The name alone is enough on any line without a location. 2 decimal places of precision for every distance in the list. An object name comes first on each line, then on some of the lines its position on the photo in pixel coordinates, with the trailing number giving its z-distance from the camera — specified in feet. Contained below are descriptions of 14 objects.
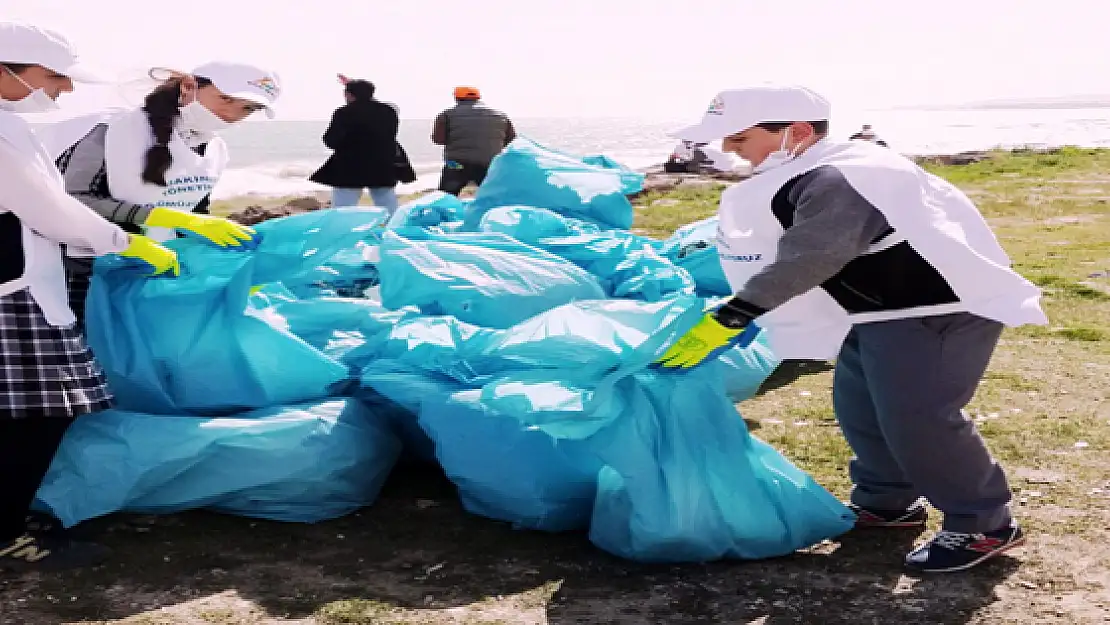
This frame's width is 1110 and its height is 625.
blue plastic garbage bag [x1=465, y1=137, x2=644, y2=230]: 14.46
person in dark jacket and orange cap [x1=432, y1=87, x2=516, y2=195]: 22.26
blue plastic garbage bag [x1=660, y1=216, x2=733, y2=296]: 13.26
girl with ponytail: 8.98
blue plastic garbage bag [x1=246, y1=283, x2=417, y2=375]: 10.02
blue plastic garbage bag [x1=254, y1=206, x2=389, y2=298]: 9.93
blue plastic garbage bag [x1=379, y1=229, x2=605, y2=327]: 10.87
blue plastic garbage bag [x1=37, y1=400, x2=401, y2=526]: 8.53
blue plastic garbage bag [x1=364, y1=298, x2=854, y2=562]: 7.97
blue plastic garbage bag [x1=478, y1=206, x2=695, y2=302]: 12.14
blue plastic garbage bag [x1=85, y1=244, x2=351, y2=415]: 9.02
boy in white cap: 7.32
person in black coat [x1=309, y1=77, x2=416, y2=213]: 18.70
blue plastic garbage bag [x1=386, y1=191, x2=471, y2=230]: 14.35
